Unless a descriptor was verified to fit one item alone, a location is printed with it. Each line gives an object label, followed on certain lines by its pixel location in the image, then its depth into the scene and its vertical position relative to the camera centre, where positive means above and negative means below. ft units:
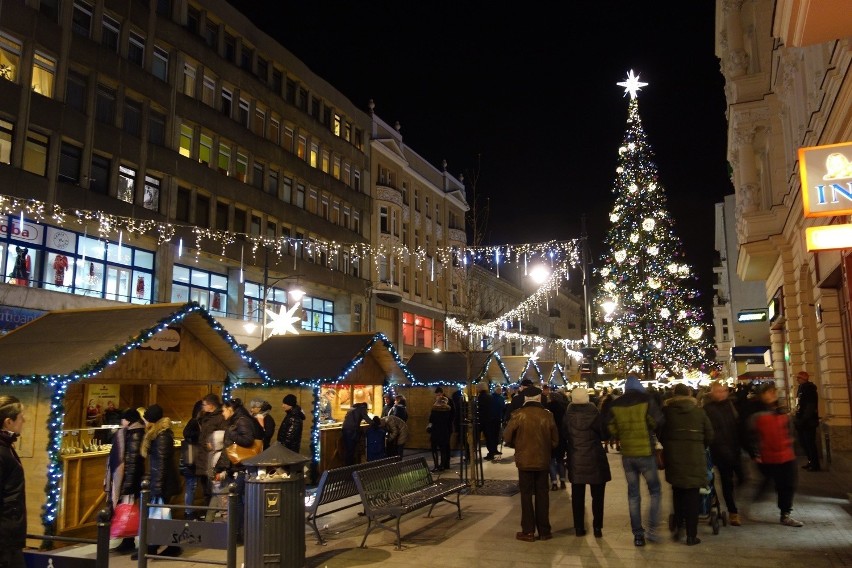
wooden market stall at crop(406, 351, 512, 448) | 71.77 +0.95
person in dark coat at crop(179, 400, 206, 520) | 32.91 -3.12
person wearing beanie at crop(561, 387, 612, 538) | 28.40 -2.77
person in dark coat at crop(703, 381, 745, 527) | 30.91 -2.29
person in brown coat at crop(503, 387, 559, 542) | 28.86 -2.85
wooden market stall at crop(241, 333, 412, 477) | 49.98 +0.93
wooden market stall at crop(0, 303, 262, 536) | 31.14 +0.91
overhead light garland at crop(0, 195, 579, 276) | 75.16 +20.89
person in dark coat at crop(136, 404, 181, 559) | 29.32 -2.74
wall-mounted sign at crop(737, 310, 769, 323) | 101.60 +10.45
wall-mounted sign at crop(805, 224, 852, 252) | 26.71 +5.73
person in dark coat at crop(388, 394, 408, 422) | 54.13 -1.43
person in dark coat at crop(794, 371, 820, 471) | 44.57 -1.75
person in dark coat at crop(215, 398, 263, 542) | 30.60 -2.08
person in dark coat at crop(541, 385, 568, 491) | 43.55 -4.32
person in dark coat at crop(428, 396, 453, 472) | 53.93 -3.14
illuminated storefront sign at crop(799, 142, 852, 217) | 27.30 +8.15
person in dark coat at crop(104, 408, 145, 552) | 28.71 -3.02
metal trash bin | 22.66 -4.08
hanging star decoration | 83.82 +8.11
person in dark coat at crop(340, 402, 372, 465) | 47.16 -2.57
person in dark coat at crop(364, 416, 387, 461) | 45.52 -3.35
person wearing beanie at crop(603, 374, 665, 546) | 27.40 -2.32
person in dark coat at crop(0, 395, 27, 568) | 14.90 -2.41
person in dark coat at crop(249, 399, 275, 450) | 33.65 -1.30
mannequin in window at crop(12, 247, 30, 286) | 74.43 +13.01
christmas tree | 120.98 +18.47
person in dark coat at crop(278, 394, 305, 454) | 38.73 -2.03
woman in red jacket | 29.94 -2.82
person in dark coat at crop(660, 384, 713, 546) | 27.04 -2.45
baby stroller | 28.73 -5.16
